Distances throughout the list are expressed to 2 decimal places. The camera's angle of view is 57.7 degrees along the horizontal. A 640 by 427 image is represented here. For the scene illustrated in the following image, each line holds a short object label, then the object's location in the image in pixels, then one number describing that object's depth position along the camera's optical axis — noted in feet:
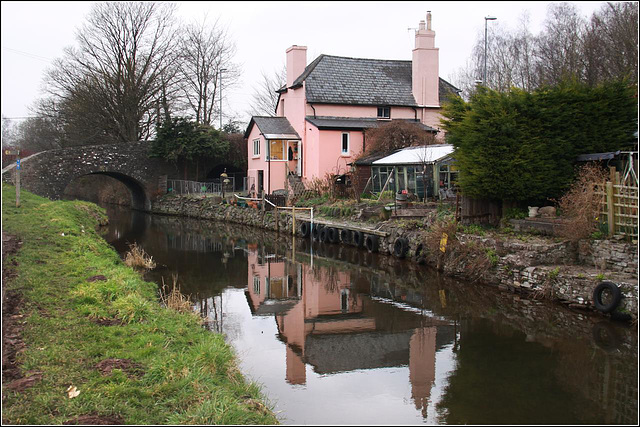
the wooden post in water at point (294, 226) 90.22
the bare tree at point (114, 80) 139.54
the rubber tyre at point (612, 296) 39.45
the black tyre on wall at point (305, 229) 86.87
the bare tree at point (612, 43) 79.00
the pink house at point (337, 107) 109.70
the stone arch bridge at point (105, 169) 122.01
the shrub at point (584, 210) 46.57
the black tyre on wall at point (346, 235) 78.12
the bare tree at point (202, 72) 158.10
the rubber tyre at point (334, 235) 80.28
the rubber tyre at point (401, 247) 66.23
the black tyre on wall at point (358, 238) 75.51
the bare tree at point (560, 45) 94.30
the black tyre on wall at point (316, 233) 83.25
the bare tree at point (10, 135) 220.23
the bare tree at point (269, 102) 187.52
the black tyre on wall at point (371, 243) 72.23
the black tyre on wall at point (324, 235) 81.42
